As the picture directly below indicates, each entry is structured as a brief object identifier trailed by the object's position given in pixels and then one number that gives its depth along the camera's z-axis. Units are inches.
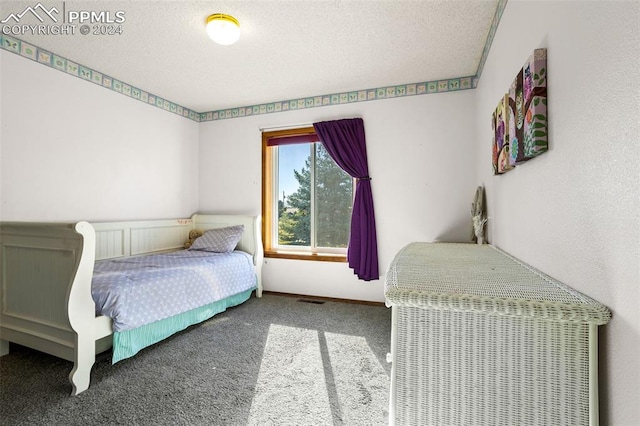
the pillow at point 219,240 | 130.6
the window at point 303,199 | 138.8
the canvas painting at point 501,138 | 62.0
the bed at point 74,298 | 66.1
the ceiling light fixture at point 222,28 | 77.0
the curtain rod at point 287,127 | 138.8
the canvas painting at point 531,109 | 43.6
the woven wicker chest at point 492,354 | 28.5
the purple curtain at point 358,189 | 125.2
